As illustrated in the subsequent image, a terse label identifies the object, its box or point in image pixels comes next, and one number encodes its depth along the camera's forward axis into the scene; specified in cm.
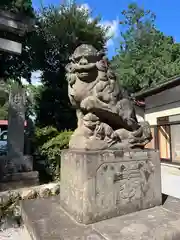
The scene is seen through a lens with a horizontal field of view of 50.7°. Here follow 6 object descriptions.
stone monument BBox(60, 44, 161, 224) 178
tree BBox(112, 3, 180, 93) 859
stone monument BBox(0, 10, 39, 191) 400
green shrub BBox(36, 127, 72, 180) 478
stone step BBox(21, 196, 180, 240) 151
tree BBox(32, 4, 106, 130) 856
